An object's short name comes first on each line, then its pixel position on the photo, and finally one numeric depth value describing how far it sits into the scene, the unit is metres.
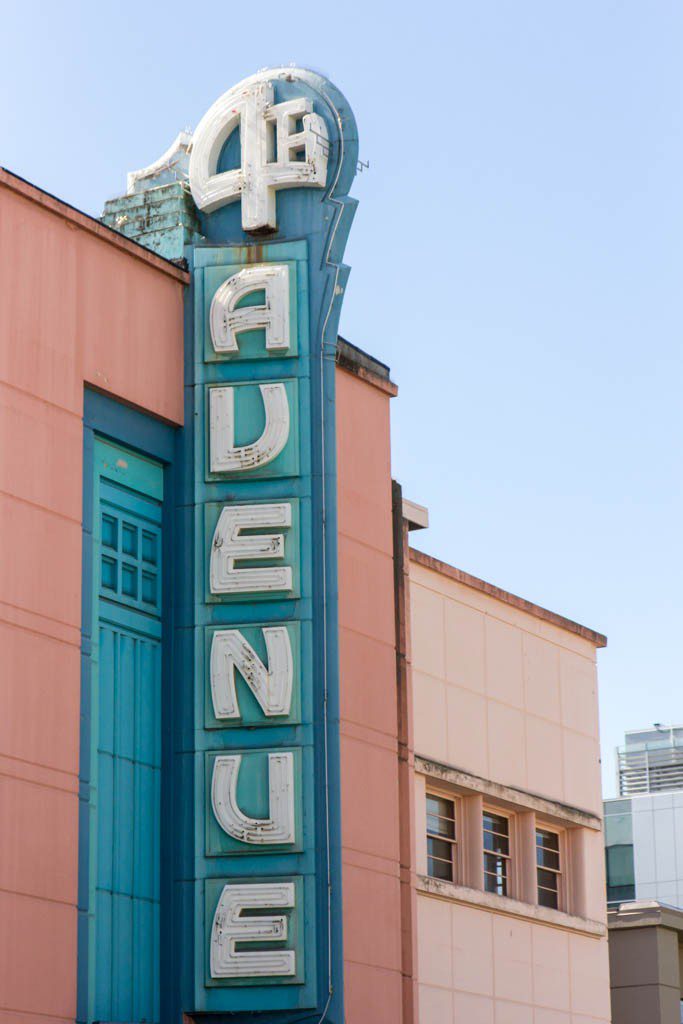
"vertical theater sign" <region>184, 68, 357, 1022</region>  23.00
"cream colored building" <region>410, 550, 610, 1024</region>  29.38
